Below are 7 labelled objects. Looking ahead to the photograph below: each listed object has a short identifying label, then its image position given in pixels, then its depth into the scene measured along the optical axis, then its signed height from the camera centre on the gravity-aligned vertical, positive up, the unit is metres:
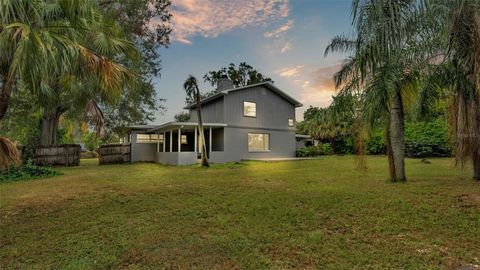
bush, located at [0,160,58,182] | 11.02 -1.05
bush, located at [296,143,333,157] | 23.33 -0.39
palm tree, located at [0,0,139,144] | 3.88 +1.55
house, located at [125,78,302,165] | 19.19 +1.22
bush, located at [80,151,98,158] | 34.29 -0.89
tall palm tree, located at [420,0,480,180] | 6.33 +1.86
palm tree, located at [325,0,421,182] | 5.96 +2.10
